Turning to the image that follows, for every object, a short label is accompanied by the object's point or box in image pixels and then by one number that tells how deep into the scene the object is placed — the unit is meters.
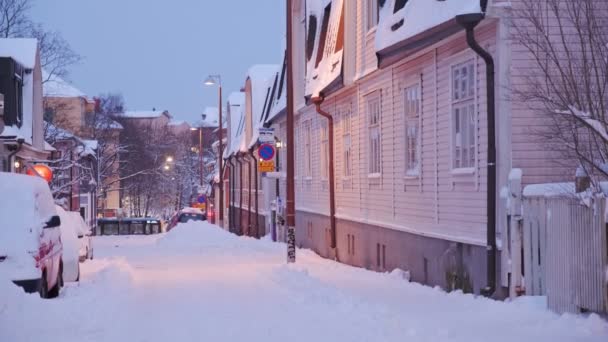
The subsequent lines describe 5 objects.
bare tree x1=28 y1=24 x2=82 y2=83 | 48.28
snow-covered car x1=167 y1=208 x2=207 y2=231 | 57.71
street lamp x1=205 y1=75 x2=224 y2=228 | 54.22
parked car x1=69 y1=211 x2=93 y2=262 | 23.48
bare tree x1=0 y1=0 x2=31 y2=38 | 47.97
